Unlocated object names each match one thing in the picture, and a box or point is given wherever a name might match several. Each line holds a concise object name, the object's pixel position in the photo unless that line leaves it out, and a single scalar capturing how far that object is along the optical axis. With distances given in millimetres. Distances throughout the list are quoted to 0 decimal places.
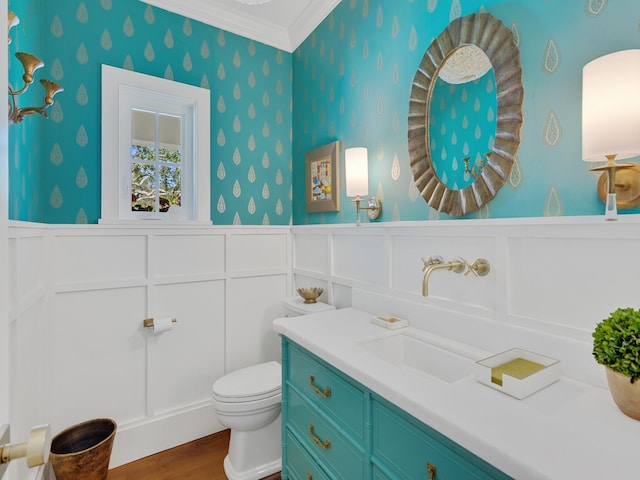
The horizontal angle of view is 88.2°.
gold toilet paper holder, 2018
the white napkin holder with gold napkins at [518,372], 879
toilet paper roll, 2014
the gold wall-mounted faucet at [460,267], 1244
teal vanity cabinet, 824
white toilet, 1740
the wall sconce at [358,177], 1754
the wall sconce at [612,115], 811
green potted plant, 740
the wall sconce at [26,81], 1139
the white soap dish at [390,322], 1488
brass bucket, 1540
